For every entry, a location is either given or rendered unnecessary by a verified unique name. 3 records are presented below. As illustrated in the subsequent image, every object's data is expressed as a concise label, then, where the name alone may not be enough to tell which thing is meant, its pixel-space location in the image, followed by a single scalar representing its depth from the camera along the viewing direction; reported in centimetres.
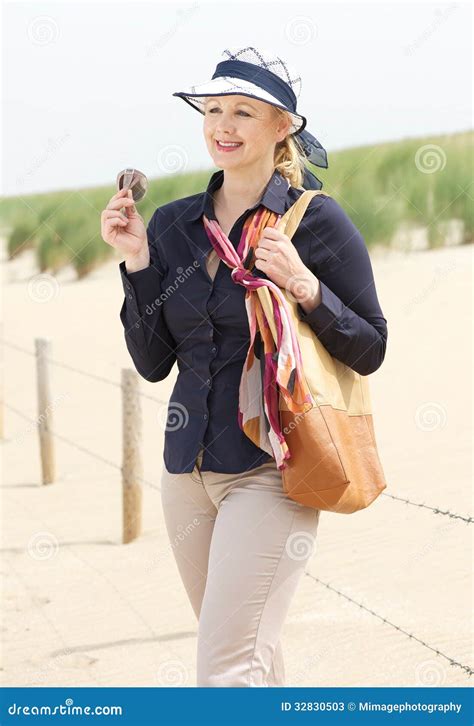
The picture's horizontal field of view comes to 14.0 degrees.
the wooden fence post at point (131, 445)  1217
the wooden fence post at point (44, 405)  1494
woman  466
